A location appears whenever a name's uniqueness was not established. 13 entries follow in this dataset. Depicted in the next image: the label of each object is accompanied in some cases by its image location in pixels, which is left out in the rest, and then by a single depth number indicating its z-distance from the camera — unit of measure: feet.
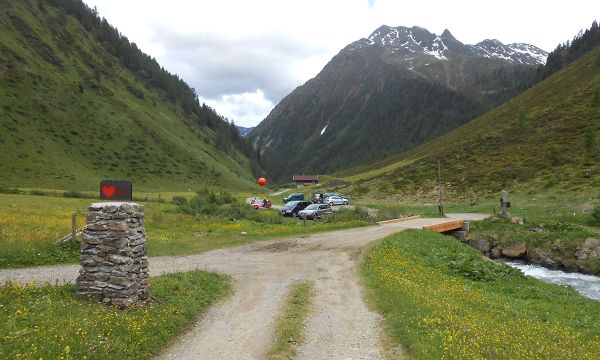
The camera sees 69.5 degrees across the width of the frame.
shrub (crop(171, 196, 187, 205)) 170.58
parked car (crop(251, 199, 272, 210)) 206.48
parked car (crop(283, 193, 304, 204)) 236.96
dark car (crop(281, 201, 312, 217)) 170.58
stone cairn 39.52
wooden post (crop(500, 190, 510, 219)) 128.67
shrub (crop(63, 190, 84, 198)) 175.91
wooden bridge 121.18
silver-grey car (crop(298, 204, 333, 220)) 157.07
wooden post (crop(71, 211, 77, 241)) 69.21
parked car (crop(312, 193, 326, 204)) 227.96
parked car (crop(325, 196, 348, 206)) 224.80
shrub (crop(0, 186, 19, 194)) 165.35
